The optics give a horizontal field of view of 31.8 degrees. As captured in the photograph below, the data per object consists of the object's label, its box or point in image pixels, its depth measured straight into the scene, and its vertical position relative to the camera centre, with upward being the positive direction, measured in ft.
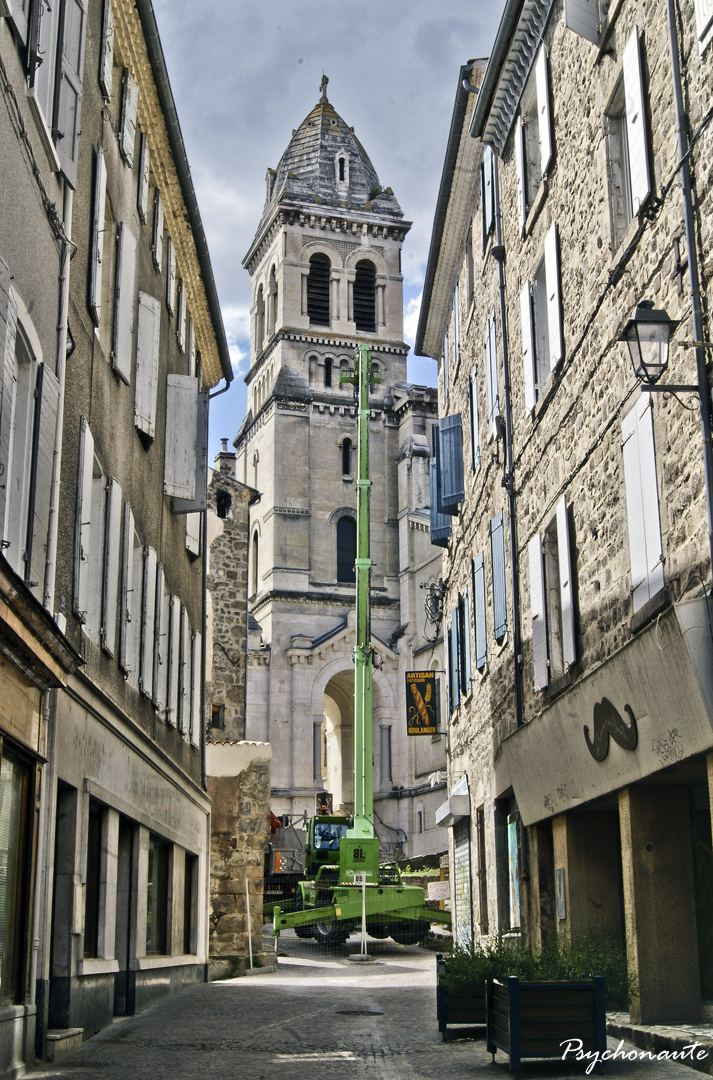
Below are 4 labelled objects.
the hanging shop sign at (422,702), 99.25 +11.30
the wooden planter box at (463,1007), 30.55 -3.79
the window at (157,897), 46.93 -1.76
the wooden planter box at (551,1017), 24.41 -3.25
